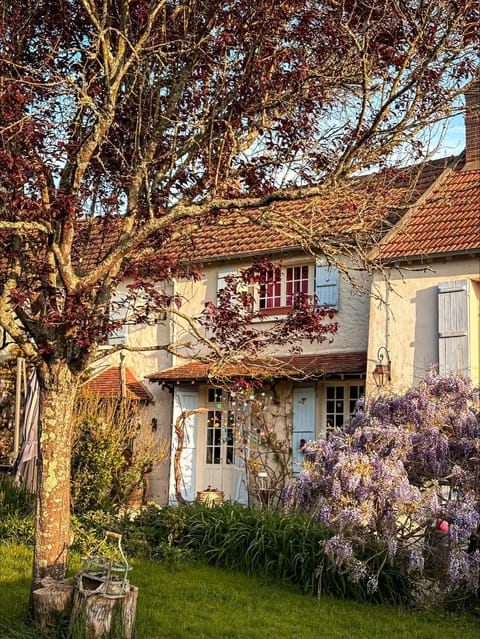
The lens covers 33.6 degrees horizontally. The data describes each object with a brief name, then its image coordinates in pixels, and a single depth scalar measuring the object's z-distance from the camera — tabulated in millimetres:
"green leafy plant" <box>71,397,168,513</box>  11336
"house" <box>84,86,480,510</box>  12992
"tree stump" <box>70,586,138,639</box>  5707
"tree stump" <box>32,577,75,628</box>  5949
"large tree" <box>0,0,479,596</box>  6137
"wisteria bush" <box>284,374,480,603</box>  7754
